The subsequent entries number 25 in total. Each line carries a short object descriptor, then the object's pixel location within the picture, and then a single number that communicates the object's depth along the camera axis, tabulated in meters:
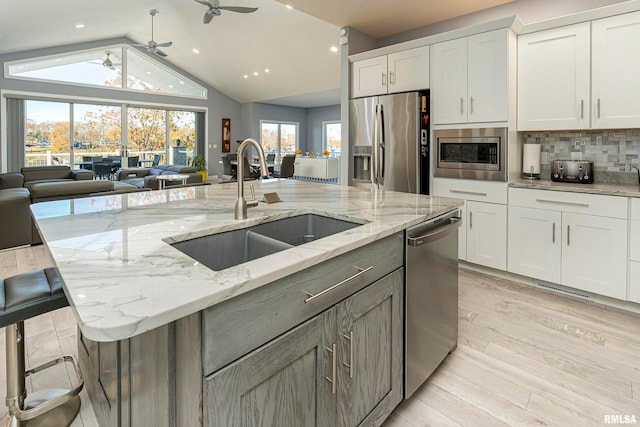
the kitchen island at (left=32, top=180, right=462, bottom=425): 0.80
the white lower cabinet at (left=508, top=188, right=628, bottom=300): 2.61
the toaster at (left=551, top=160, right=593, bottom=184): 3.03
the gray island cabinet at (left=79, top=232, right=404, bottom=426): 0.83
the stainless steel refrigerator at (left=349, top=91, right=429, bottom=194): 3.58
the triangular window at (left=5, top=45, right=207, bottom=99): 7.77
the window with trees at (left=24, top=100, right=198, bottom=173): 7.96
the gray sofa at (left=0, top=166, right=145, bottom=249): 4.12
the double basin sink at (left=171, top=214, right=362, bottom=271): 1.35
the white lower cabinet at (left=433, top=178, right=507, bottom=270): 3.18
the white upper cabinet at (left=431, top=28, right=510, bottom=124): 3.08
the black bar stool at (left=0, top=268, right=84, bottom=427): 1.23
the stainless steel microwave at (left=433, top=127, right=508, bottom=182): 3.14
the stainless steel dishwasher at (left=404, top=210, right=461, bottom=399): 1.58
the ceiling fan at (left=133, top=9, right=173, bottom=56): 7.01
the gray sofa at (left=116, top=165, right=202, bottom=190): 6.88
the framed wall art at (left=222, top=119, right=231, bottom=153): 11.02
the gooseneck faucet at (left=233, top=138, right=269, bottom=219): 1.47
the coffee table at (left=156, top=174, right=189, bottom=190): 6.04
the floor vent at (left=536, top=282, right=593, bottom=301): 2.83
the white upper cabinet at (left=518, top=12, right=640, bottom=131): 2.69
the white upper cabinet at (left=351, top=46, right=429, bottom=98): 3.58
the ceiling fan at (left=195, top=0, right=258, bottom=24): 4.71
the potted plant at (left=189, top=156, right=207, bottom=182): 10.23
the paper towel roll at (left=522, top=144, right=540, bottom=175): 3.26
